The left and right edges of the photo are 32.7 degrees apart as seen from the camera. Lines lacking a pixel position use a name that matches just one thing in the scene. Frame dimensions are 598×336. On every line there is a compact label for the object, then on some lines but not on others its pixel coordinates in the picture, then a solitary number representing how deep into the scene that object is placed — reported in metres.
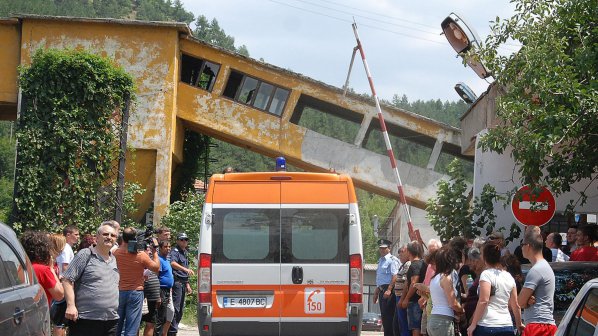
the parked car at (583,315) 7.05
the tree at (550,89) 13.59
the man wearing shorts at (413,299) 14.49
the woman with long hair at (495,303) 10.20
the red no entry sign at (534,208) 15.27
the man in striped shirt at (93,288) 10.75
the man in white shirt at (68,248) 15.12
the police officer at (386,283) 17.18
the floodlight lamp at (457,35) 22.33
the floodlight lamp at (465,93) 28.72
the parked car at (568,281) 11.21
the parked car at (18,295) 7.32
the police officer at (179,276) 17.28
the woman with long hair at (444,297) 10.94
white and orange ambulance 13.97
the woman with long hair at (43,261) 9.80
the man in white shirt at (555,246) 15.67
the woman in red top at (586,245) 14.14
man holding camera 13.45
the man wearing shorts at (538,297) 9.73
